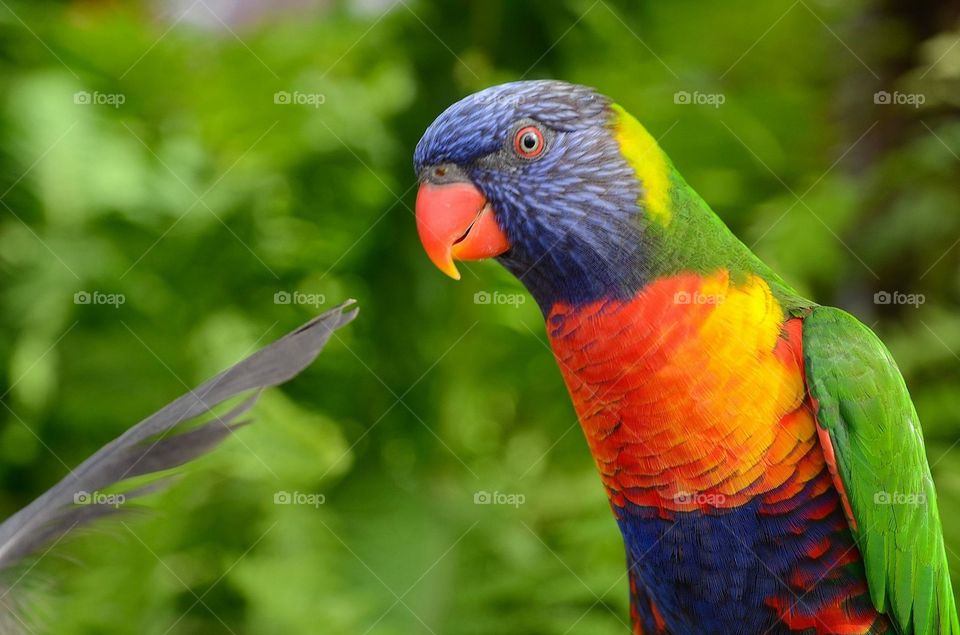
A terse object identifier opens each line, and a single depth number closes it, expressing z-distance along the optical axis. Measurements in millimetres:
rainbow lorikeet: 694
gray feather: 670
